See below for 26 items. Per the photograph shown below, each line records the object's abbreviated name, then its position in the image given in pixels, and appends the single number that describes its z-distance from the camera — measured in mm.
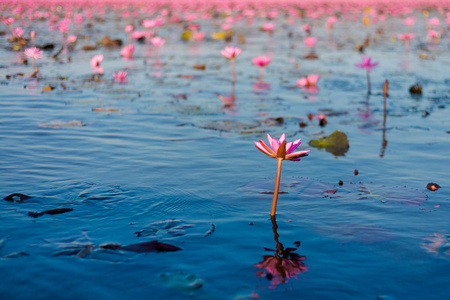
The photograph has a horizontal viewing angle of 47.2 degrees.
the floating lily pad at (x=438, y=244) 2992
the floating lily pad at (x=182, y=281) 2559
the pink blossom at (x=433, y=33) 13053
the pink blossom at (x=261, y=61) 8445
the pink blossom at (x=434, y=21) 16156
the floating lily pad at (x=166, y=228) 3123
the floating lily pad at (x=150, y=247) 2885
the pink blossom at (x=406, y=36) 11883
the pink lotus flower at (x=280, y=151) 3057
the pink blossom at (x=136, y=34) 13391
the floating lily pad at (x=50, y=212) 3312
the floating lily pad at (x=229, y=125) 5902
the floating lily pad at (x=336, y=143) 5239
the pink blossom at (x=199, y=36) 14978
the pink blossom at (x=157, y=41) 11453
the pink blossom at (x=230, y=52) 8281
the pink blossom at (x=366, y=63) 7695
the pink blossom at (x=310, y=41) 13484
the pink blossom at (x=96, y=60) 8976
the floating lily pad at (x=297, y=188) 3923
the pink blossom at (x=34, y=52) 8258
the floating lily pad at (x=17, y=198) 3535
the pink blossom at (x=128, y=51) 10887
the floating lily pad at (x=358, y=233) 3154
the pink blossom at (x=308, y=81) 8203
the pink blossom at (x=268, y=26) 15716
